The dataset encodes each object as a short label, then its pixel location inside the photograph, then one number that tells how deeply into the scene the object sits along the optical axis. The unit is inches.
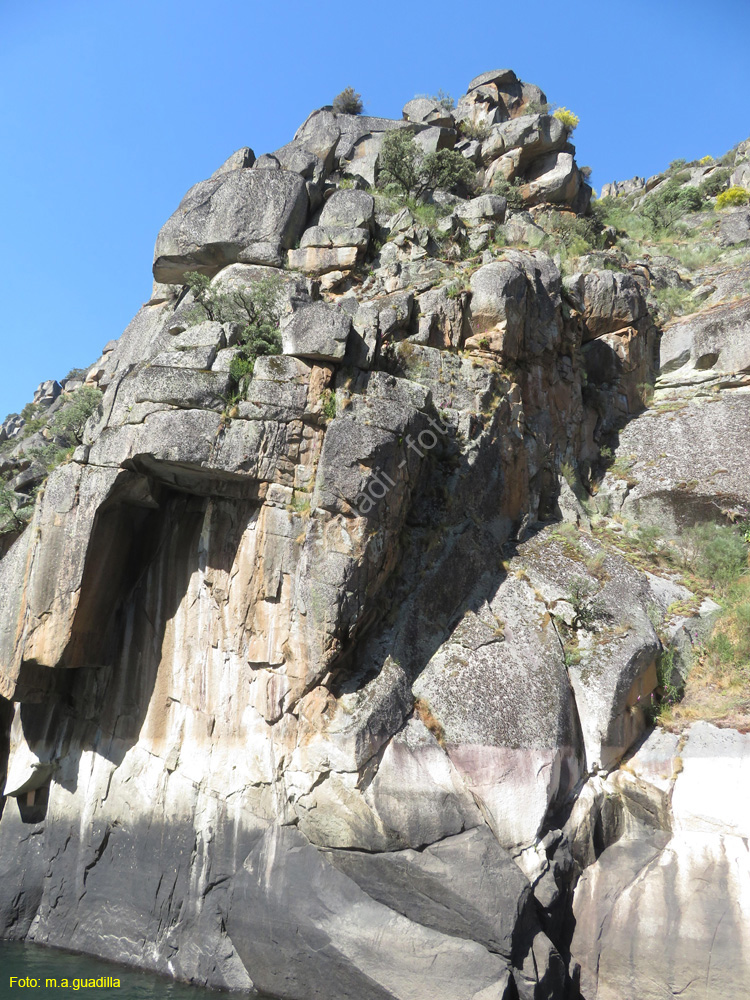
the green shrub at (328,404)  507.8
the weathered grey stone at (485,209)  820.0
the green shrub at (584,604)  515.6
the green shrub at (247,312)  526.9
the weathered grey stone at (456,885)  395.9
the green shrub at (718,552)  577.9
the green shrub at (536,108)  1101.7
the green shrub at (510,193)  893.2
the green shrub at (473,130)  1016.9
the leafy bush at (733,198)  1076.5
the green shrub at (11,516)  611.8
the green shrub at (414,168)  869.2
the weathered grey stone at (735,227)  935.0
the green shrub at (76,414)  782.5
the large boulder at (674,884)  393.7
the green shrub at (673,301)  813.2
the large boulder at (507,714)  435.8
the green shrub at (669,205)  1065.5
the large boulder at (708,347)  716.7
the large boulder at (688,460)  631.8
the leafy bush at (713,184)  1149.1
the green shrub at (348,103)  1200.8
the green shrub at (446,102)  1111.0
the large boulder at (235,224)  744.3
